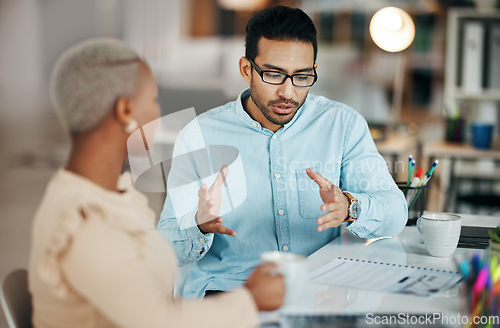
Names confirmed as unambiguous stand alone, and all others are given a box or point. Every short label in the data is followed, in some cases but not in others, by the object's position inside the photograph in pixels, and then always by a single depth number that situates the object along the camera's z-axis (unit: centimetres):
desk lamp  256
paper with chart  169
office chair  159
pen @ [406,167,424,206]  206
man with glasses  202
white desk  162
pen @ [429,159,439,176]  204
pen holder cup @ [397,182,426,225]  206
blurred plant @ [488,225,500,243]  176
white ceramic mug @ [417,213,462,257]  184
